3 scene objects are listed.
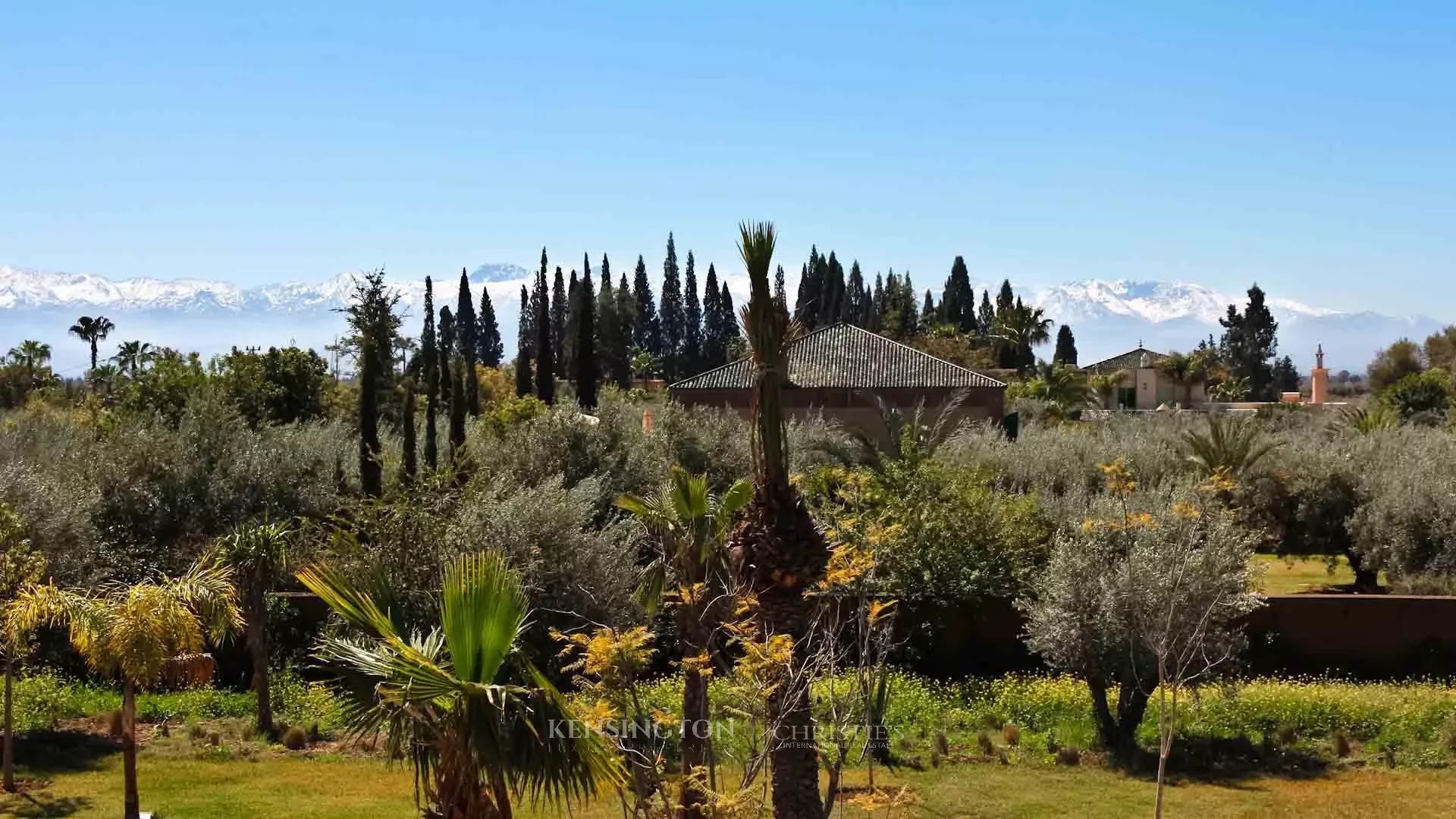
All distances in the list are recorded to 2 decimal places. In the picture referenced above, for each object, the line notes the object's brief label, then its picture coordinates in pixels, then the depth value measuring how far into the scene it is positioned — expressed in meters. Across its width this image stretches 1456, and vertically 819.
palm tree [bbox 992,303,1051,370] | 86.88
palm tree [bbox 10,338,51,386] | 72.56
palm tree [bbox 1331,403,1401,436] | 36.76
